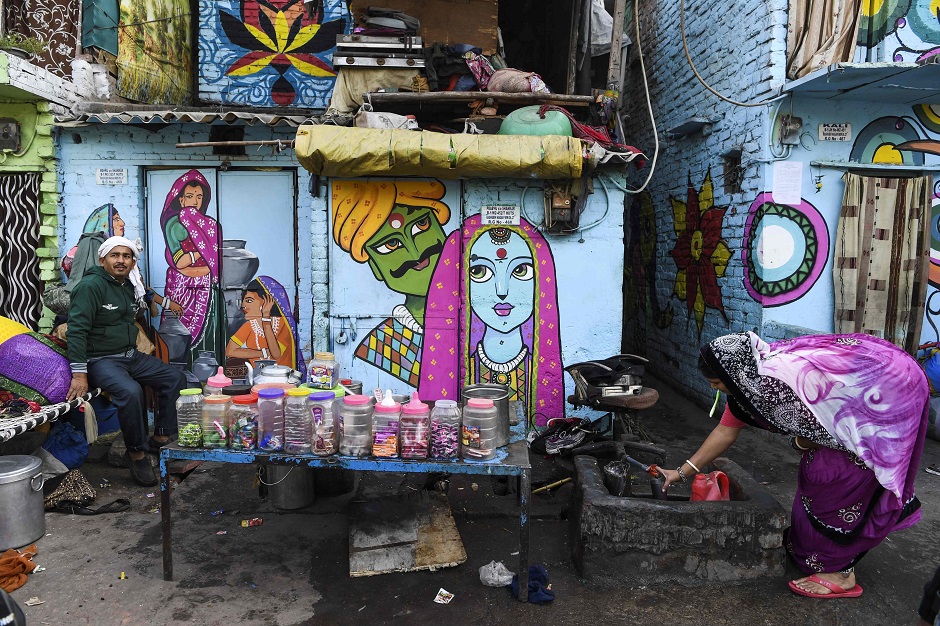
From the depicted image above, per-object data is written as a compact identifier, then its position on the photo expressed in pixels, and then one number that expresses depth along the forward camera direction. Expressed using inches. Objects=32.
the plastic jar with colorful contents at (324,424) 135.6
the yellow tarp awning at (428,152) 216.7
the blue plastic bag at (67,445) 201.9
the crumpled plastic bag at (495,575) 145.2
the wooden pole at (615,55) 261.1
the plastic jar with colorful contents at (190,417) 139.3
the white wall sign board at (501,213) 244.7
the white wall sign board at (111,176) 266.4
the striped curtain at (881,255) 253.3
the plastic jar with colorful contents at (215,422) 139.4
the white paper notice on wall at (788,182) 253.4
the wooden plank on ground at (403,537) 150.2
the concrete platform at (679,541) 143.3
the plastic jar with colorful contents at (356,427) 136.0
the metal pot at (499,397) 141.7
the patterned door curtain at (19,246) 260.2
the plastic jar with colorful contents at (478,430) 134.1
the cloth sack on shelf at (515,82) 251.1
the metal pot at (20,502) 155.8
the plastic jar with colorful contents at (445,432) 134.0
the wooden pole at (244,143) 231.0
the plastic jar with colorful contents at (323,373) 161.0
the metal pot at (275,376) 161.9
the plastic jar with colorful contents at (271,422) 138.3
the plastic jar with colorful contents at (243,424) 138.4
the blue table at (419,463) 132.6
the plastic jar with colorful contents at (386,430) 133.9
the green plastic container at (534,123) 233.5
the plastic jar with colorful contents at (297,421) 137.1
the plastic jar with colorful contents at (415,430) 133.8
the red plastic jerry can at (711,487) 156.8
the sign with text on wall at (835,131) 253.6
